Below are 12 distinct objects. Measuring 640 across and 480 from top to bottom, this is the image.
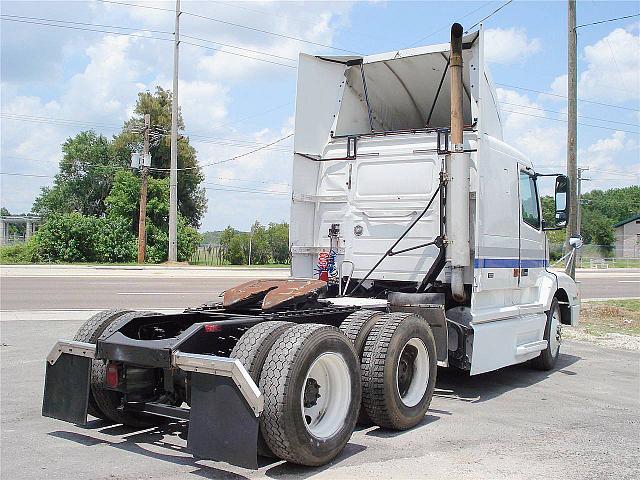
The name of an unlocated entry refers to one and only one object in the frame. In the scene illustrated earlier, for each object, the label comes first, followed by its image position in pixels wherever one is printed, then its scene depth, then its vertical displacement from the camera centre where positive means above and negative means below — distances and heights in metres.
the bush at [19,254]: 43.53 -0.01
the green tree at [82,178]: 61.72 +6.93
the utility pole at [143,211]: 43.00 +2.82
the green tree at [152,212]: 45.56 +2.99
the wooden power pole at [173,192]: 39.38 +3.69
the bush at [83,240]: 43.47 +0.95
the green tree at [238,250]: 47.31 +0.50
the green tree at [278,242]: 48.66 +1.11
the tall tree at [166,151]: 53.36 +8.50
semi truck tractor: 4.81 -0.42
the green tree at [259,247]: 48.06 +0.76
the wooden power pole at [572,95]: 17.14 +4.25
